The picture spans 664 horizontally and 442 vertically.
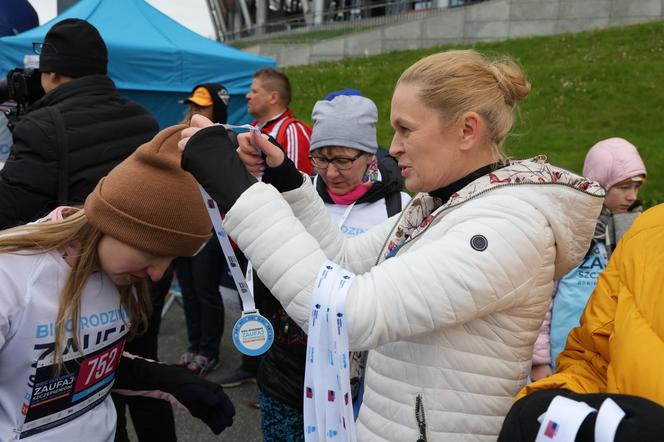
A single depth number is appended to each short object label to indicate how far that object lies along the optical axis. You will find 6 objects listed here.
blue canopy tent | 5.68
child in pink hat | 2.44
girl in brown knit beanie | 1.43
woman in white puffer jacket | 1.11
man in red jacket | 4.09
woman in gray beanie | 2.29
